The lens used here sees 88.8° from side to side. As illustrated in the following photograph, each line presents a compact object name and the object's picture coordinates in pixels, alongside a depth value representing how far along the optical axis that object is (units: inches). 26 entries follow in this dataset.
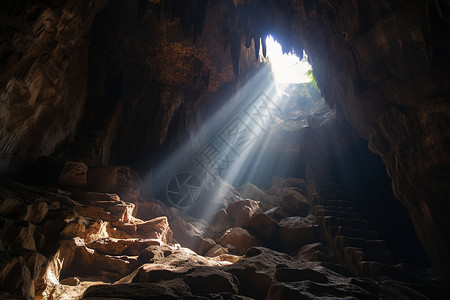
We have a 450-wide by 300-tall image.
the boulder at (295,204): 449.6
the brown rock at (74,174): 271.9
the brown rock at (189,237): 345.8
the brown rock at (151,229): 267.3
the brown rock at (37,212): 178.2
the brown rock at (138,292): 102.6
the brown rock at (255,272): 152.6
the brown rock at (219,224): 430.0
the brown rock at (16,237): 131.8
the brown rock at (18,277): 102.5
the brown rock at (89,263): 183.5
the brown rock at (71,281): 164.2
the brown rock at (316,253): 274.2
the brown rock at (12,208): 157.2
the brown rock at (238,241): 338.3
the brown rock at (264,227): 370.0
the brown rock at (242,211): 419.6
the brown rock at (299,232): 333.4
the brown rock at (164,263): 151.5
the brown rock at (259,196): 595.1
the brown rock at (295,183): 661.9
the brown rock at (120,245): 207.8
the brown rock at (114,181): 304.2
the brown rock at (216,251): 310.8
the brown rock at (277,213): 443.8
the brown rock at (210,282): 136.9
